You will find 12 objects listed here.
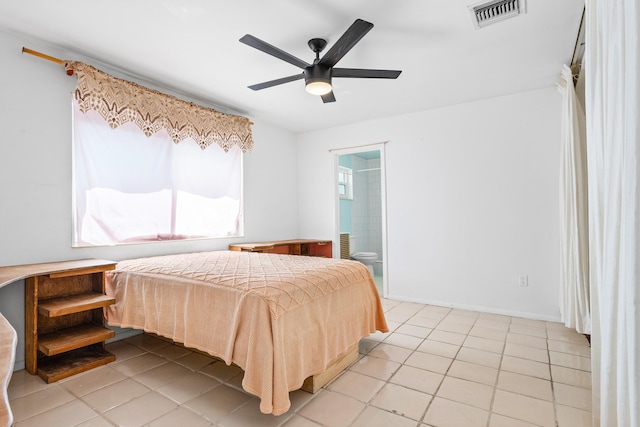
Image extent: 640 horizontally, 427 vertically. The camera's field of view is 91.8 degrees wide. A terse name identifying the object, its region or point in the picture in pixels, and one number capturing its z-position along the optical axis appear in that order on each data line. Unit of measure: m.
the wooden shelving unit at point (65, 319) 2.16
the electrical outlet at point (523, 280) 3.43
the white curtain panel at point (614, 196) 0.69
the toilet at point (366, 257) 5.65
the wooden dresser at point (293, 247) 3.86
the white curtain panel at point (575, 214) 2.55
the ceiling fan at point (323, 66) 1.98
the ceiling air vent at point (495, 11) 2.02
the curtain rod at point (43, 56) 2.34
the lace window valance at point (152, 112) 2.58
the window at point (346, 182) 5.96
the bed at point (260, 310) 1.65
